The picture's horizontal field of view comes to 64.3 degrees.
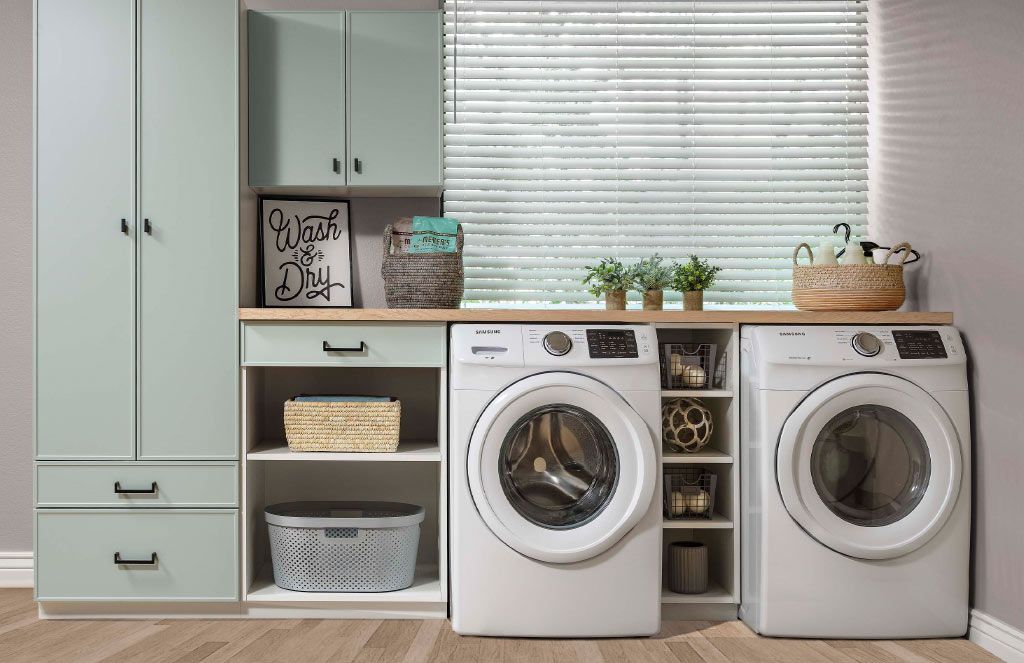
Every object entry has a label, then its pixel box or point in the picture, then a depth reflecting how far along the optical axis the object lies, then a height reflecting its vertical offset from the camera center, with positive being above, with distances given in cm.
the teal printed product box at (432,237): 256 +27
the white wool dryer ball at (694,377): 252 -17
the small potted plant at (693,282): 270 +13
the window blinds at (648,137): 298 +68
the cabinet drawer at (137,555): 239 -69
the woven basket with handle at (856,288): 246 +10
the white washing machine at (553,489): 224 -47
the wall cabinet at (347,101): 257 +70
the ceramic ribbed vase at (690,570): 251 -77
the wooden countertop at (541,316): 238 +2
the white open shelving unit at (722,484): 244 -50
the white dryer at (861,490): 228 -48
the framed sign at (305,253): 281 +24
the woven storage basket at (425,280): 254 +13
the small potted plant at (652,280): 267 +14
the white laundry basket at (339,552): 245 -70
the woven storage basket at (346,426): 246 -32
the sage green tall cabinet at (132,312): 239 +3
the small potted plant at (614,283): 269 +13
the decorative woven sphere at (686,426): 253 -33
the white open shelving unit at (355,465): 274 -50
